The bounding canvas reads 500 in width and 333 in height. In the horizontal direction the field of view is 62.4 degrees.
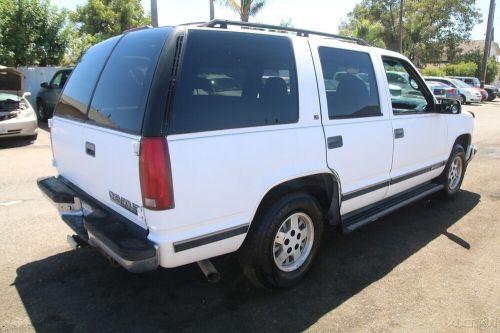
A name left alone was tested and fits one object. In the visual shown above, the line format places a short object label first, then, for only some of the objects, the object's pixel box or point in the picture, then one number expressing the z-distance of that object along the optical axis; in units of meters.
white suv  2.54
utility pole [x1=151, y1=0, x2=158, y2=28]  11.53
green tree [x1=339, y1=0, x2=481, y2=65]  43.59
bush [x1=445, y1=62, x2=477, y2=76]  38.59
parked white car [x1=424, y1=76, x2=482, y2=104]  23.78
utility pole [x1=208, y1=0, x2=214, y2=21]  15.90
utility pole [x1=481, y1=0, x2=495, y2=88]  29.48
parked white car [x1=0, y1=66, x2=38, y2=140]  9.24
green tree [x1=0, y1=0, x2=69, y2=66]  13.87
